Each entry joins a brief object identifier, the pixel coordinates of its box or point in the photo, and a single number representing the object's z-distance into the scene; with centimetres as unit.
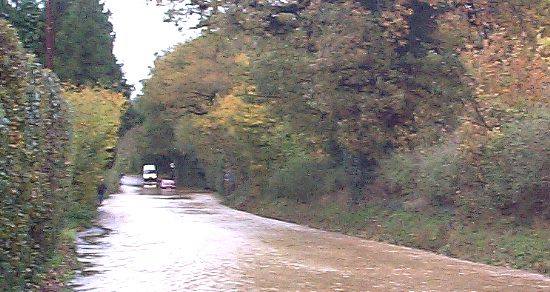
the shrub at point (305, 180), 3259
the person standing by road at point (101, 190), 3578
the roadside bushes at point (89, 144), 2277
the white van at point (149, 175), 8331
